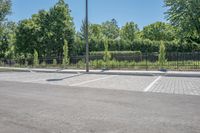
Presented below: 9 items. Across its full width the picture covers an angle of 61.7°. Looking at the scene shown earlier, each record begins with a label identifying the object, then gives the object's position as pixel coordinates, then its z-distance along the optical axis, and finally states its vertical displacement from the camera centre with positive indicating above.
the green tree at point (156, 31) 47.93 +8.86
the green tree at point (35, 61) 19.95 +0.08
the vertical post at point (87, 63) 13.51 -0.12
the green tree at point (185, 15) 22.22 +6.27
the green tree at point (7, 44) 34.07 +3.86
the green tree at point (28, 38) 25.77 +3.66
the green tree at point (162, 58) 14.33 +0.29
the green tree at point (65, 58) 17.76 +0.39
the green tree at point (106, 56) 16.51 +0.54
